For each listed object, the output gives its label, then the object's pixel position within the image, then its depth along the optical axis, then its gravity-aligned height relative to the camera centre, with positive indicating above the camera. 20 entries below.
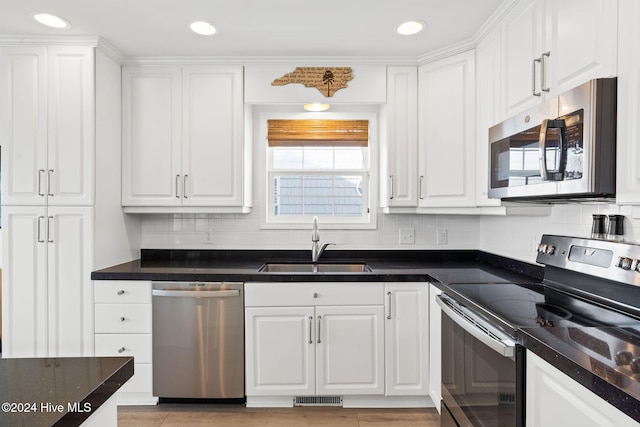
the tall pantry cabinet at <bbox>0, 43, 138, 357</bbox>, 2.45 +0.08
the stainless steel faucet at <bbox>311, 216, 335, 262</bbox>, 2.97 -0.26
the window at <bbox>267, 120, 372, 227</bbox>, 3.12 +0.31
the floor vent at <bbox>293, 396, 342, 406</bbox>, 2.52 -1.21
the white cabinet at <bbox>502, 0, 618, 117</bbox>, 1.38 +0.68
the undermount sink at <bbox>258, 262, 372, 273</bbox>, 2.96 -0.42
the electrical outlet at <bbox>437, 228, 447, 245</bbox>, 3.05 -0.19
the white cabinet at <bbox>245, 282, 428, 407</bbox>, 2.42 -0.79
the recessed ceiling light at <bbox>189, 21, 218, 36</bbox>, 2.31 +1.09
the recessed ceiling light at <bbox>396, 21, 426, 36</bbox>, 2.30 +1.09
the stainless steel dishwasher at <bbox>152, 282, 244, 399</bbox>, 2.42 -0.79
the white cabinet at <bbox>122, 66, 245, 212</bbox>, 2.78 +0.55
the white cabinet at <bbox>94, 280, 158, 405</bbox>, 2.45 -0.70
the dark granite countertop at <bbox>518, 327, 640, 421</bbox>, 0.88 -0.38
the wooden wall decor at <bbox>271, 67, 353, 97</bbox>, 2.77 +0.93
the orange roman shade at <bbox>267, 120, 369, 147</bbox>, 3.11 +0.62
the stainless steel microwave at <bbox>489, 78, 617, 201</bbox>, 1.33 +0.24
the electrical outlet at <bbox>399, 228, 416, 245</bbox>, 3.06 -0.20
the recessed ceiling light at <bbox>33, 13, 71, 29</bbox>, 2.22 +1.08
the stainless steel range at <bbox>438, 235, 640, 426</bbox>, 1.15 -0.38
